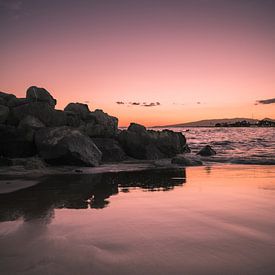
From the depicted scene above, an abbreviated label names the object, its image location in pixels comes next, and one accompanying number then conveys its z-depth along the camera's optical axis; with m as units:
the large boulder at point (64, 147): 12.11
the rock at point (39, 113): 15.94
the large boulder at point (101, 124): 16.69
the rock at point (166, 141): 18.19
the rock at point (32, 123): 14.12
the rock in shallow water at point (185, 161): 13.37
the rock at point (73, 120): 17.69
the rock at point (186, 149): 22.29
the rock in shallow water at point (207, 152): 19.98
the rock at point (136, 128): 17.69
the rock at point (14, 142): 13.08
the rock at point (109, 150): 15.52
